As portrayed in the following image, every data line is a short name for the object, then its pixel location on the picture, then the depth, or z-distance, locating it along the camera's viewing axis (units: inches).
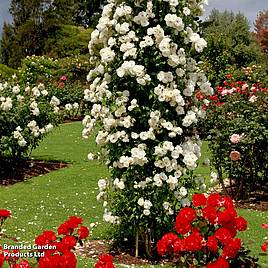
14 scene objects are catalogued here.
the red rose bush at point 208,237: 142.1
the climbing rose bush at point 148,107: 235.9
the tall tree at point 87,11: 1973.4
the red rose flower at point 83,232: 151.9
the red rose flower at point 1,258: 124.0
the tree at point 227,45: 984.3
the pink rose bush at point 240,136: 380.8
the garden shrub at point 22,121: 474.6
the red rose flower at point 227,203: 153.5
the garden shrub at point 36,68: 1170.6
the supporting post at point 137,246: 251.7
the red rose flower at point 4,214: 149.0
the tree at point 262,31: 1486.7
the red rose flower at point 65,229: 146.3
